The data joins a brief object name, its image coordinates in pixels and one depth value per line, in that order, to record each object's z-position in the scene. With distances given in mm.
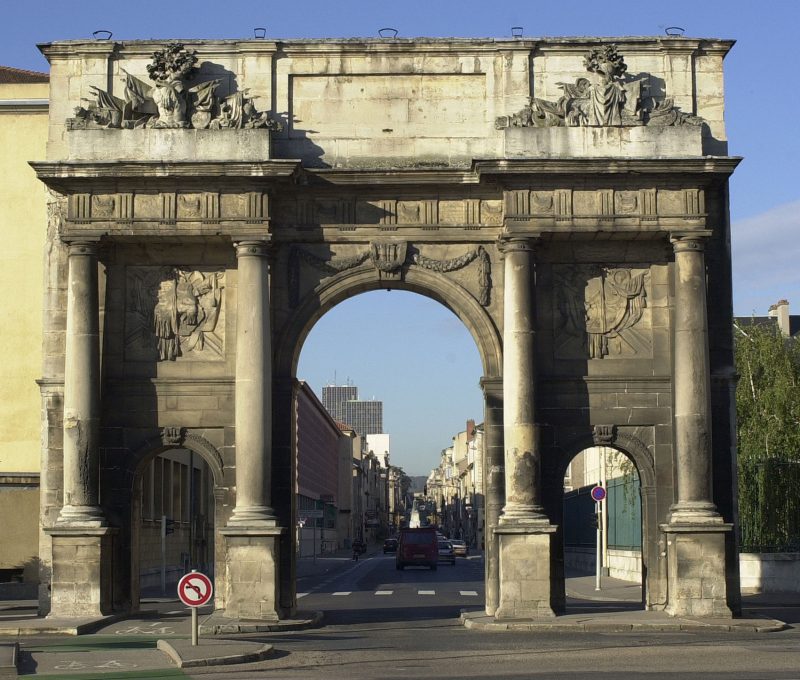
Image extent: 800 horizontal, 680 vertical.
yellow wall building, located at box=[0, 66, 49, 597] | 43719
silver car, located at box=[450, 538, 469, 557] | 100900
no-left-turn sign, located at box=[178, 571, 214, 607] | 23359
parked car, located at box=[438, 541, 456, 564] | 82312
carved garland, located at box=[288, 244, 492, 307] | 32906
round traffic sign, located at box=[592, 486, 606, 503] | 43344
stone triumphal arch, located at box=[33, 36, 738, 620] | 31672
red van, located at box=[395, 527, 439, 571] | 69625
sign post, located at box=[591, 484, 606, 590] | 43438
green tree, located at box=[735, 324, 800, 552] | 46594
